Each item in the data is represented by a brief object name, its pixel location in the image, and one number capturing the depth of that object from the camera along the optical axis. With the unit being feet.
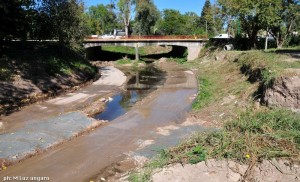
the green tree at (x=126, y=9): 208.63
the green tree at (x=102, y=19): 247.59
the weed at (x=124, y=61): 153.05
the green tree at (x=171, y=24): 263.09
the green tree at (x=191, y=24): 250.65
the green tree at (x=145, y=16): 205.17
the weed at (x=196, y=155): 32.57
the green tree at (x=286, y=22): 113.55
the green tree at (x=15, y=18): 78.89
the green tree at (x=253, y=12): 109.36
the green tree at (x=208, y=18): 134.10
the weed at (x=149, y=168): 31.63
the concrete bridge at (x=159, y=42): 156.14
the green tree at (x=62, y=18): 94.54
